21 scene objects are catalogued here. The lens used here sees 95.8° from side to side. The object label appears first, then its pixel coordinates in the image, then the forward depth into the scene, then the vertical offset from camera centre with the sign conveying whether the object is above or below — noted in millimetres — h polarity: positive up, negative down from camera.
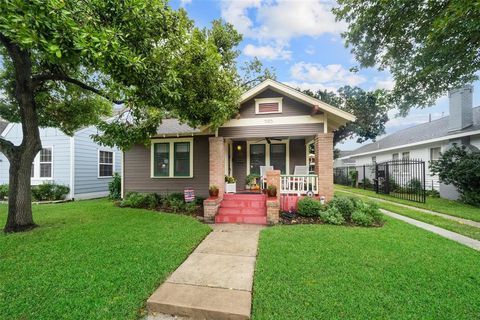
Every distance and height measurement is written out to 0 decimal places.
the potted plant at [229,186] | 9039 -919
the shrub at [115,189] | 11523 -1324
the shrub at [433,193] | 12888 -1826
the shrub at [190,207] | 8385 -1691
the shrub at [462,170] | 9414 -294
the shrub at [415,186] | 12183 -1289
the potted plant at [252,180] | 9498 -732
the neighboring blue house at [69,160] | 11773 +238
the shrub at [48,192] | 11320 -1434
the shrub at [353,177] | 20030 -1261
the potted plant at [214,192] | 7637 -985
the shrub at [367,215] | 6430 -1574
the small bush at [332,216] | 6520 -1619
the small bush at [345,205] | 6863 -1329
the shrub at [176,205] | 8633 -1645
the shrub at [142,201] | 9289 -1618
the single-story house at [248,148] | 7739 +699
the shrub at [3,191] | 12102 -1481
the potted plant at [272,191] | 7184 -900
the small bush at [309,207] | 7074 -1425
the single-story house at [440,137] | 11430 +1655
